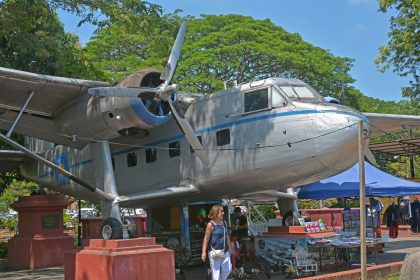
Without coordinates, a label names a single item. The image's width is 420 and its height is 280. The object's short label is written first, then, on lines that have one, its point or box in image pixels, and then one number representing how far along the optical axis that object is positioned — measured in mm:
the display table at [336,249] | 13859
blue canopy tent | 16172
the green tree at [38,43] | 14789
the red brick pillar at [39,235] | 16766
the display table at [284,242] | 13555
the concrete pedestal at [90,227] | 20838
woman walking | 9516
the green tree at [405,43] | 23375
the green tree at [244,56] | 37312
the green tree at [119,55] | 37656
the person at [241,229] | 14109
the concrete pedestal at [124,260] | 9969
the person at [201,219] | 16003
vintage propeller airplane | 12117
